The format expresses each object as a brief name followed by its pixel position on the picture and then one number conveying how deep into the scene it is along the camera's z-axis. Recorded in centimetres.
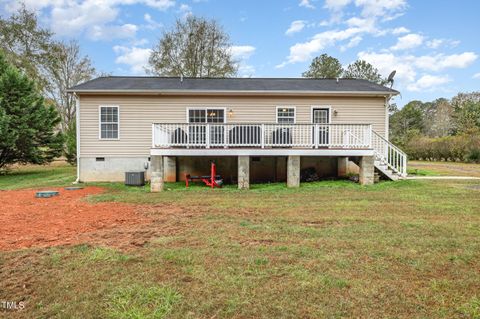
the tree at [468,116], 2906
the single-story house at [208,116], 1151
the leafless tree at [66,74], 2473
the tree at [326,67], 3173
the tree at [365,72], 3328
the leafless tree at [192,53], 2361
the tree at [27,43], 2323
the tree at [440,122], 3976
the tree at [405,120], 3931
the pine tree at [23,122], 1370
